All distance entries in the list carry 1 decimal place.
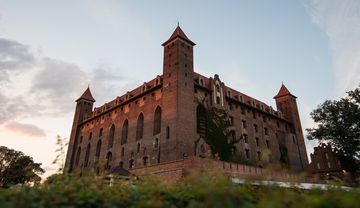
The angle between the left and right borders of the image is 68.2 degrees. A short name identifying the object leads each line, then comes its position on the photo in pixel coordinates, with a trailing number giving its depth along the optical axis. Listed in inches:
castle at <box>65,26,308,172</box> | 1161.4
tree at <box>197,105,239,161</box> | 1225.4
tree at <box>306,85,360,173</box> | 1382.9
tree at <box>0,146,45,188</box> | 1761.8
